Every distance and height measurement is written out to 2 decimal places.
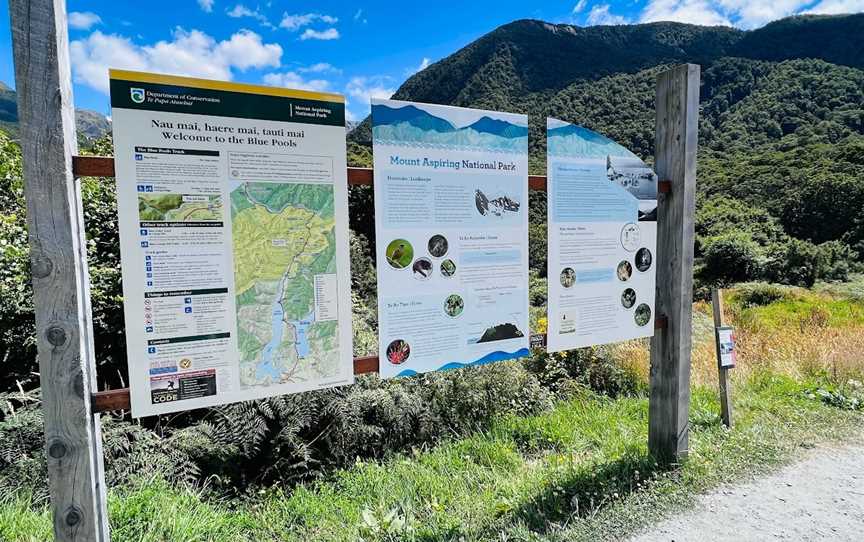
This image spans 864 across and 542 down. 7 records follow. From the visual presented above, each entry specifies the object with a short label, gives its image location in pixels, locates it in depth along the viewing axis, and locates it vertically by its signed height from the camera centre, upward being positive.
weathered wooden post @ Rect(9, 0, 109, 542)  1.71 -0.08
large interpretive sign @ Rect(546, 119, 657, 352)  2.83 -0.06
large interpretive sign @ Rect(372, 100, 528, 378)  2.38 -0.01
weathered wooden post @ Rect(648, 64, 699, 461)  3.07 -0.15
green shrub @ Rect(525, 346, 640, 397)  5.82 -1.74
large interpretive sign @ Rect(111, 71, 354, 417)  1.86 +0.00
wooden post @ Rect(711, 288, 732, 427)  4.00 -1.39
